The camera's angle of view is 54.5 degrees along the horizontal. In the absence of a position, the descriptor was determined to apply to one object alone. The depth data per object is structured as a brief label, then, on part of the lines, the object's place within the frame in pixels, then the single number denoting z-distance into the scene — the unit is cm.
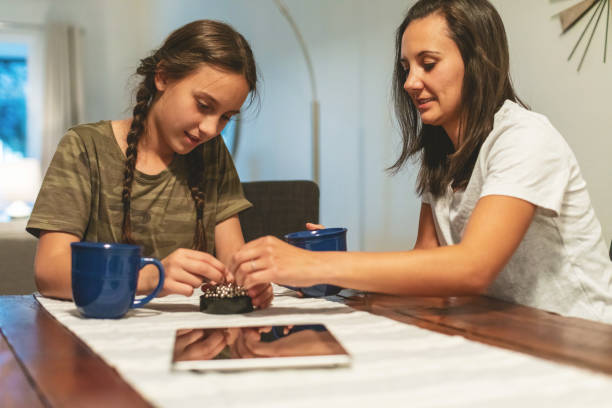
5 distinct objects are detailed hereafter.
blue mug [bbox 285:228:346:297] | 101
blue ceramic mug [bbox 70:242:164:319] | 81
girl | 118
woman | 88
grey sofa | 199
